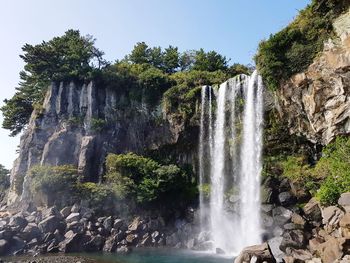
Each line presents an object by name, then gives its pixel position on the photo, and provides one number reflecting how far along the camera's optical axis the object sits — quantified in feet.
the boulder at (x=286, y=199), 74.28
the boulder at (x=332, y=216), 55.63
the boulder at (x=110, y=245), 85.51
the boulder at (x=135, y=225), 93.76
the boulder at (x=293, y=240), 57.00
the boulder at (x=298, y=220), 63.75
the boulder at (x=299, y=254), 50.88
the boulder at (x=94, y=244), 85.94
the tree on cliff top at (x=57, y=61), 125.49
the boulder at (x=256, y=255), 49.37
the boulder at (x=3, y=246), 83.05
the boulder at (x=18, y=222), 91.57
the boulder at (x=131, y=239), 90.19
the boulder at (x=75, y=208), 96.55
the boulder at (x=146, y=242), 90.33
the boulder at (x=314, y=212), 64.28
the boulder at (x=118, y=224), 93.77
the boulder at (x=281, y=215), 70.08
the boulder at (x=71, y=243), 84.02
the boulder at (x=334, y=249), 46.26
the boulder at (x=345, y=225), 48.83
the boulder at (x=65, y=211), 96.13
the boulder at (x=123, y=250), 82.74
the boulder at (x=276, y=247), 55.67
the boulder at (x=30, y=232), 88.79
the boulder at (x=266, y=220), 72.91
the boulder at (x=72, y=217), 92.94
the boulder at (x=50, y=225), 90.17
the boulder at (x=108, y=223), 93.50
